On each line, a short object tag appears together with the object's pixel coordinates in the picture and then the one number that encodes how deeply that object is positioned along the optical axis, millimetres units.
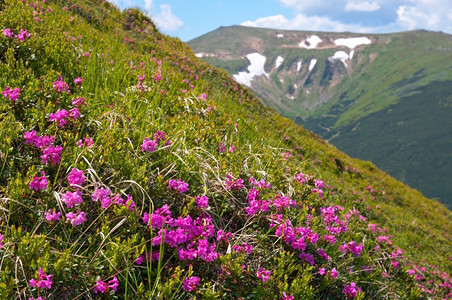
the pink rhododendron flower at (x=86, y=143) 3764
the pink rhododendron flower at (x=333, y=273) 4032
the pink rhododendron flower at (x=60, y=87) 4629
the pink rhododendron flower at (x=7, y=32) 5532
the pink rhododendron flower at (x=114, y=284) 2740
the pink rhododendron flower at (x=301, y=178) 5637
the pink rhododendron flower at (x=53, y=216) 3006
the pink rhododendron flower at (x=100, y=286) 2725
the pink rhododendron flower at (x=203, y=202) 3820
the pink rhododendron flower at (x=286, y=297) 3379
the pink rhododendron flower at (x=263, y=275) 3449
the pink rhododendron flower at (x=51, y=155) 3494
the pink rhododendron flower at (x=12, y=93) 4059
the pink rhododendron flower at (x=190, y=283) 3059
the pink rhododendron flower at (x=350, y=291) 4109
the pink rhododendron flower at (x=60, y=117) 4008
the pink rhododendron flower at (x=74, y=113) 4191
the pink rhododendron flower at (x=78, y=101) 4422
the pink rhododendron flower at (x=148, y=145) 4102
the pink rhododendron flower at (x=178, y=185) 3777
